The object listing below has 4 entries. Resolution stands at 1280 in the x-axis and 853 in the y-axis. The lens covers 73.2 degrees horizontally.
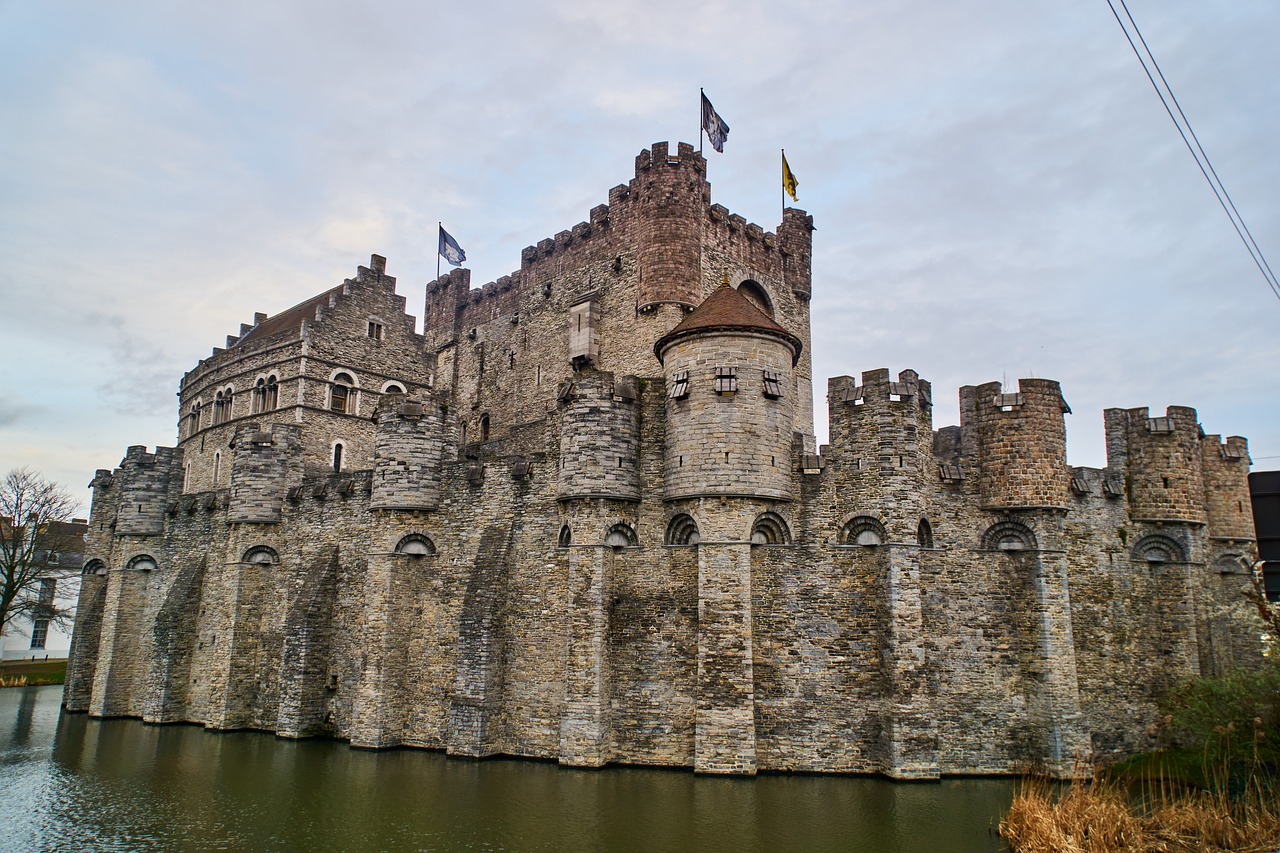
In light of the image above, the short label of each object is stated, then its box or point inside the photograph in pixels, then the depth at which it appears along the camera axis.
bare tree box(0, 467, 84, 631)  45.44
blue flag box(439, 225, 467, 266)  40.41
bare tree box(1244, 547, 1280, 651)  12.84
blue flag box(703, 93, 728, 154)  29.61
